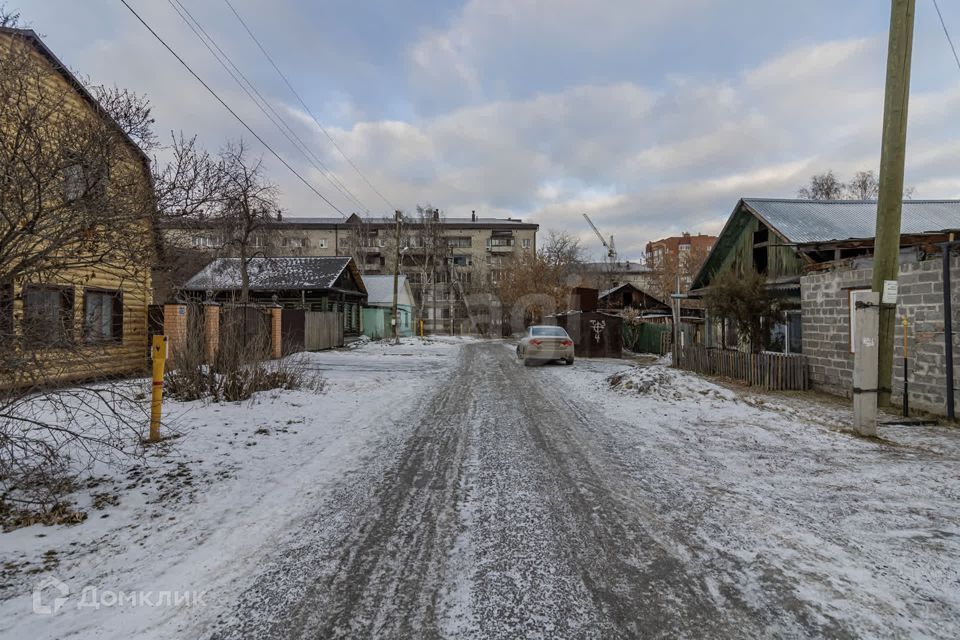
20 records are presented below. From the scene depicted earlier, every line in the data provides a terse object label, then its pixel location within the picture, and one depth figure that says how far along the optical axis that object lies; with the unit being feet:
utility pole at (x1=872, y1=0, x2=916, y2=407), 22.00
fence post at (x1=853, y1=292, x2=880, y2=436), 21.04
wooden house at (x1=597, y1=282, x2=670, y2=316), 93.86
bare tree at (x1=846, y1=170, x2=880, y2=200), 134.51
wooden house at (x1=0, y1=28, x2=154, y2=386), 10.96
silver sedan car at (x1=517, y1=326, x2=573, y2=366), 54.29
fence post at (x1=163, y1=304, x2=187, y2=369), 42.47
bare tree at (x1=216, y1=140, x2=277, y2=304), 64.44
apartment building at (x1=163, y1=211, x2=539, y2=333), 181.98
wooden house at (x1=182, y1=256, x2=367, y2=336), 85.10
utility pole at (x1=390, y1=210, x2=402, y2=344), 92.02
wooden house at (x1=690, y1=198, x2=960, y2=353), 41.11
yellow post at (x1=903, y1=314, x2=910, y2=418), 24.66
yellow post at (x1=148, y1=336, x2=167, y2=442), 18.78
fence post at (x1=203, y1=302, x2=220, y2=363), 27.17
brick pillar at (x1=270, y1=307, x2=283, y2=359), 57.93
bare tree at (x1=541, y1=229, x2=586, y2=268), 148.46
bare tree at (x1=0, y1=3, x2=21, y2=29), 12.03
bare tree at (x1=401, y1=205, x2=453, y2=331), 171.22
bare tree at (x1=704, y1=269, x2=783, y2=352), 40.86
